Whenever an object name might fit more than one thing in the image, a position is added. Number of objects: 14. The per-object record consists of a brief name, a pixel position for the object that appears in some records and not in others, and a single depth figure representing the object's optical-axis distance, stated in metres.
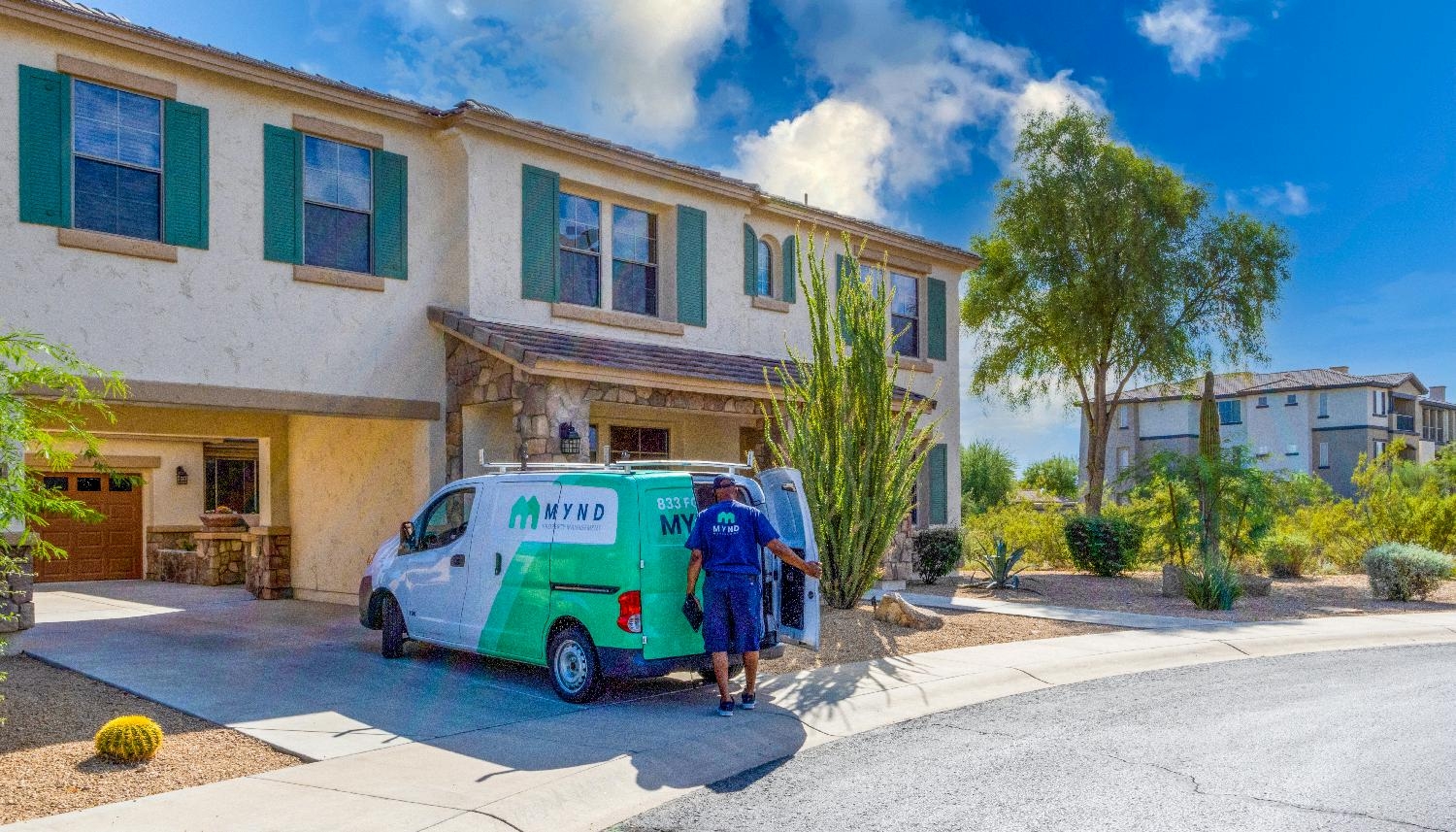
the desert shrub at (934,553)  19.05
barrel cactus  7.04
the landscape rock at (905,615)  12.73
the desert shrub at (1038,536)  23.36
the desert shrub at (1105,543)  20.59
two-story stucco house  11.53
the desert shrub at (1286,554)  20.88
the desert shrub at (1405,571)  17.52
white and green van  8.77
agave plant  17.77
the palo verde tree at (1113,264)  23.17
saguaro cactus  17.80
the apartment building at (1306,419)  53.81
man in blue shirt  8.51
